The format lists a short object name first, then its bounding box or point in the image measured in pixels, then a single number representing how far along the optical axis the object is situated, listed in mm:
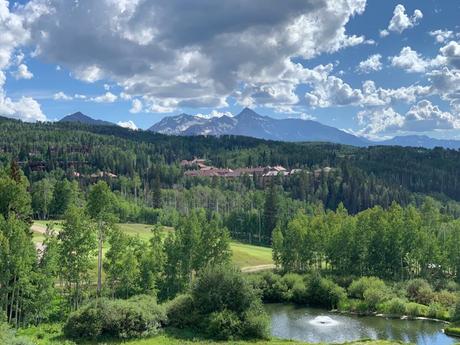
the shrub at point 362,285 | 89056
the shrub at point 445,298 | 81875
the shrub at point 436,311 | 77250
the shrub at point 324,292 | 88562
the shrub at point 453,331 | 66938
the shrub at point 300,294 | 91812
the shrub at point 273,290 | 93562
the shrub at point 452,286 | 90556
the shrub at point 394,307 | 79812
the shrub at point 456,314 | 72938
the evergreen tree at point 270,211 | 164125
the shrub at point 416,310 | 78875
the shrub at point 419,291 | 85375
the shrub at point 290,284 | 92688
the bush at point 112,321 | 56938
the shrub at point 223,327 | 60434
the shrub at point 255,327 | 61469
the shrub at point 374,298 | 83375
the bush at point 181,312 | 63906
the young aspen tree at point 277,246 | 106312
